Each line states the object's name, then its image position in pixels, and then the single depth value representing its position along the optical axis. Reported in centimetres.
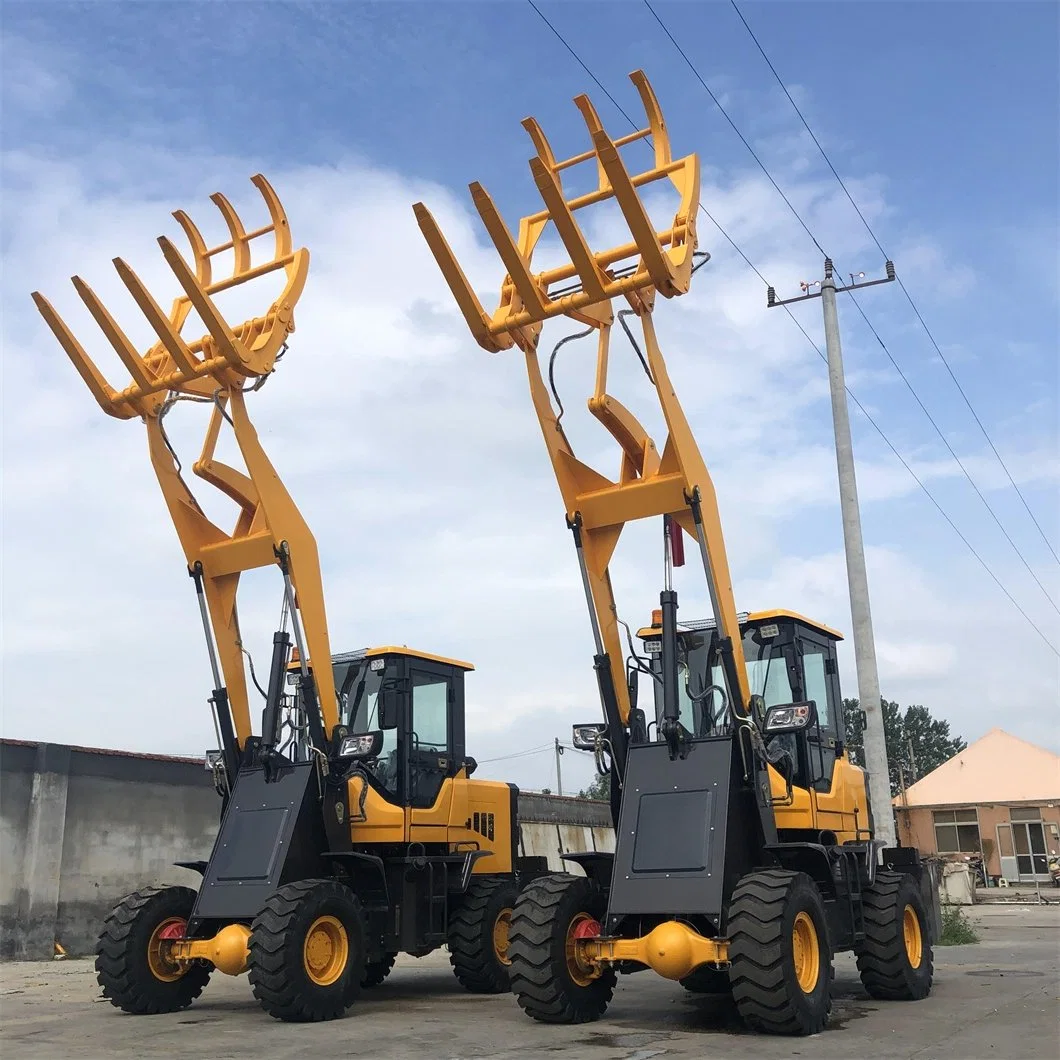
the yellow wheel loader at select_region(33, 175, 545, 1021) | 969
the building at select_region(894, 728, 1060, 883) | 3244
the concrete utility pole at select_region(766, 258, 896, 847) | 1559
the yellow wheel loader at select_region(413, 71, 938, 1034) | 822
